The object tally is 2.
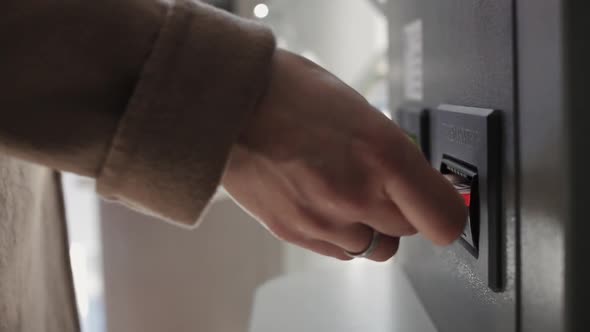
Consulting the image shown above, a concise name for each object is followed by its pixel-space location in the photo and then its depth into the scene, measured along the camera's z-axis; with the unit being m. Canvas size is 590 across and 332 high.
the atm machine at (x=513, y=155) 0.31
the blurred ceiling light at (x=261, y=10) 1.23
